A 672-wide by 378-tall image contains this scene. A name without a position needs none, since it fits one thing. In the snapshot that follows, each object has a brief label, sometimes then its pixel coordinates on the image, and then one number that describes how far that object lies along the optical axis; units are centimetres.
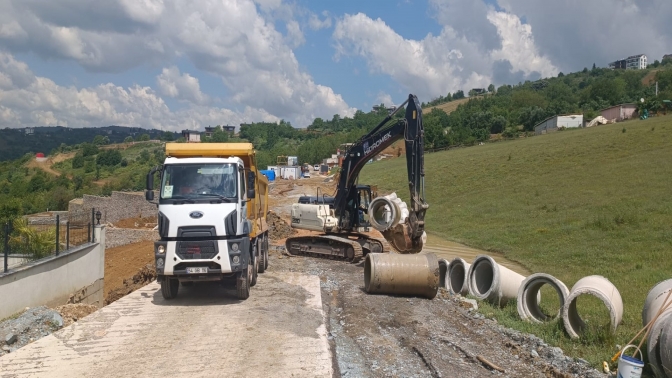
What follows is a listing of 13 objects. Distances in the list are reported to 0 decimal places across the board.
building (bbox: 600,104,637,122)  7944
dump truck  1165
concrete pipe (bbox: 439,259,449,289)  1653
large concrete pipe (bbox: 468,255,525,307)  1379
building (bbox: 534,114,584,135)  8244
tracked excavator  1650
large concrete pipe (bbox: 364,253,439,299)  1356
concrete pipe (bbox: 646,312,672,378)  808
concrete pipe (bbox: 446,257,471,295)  1581
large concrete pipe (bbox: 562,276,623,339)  988
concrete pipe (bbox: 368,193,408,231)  1689
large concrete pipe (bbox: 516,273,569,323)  1162
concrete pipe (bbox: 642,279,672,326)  912
